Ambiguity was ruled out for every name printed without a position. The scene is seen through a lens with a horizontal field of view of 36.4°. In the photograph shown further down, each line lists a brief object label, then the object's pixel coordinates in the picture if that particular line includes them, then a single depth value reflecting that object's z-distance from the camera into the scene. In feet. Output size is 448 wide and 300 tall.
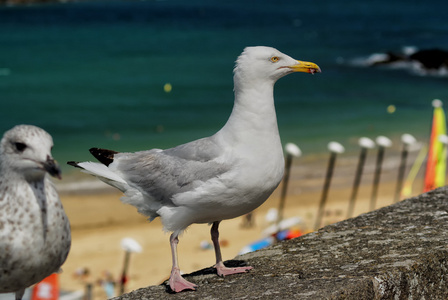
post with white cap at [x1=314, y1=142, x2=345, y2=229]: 49.03
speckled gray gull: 9.47
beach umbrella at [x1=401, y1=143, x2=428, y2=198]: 50.01
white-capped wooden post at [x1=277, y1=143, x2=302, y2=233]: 48.22
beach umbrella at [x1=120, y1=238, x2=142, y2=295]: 31.01
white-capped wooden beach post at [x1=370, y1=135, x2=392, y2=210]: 54.55
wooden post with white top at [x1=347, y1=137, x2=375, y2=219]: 52.09
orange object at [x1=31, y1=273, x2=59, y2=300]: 28.19
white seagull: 12.30
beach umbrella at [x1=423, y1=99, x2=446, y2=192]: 37.24
